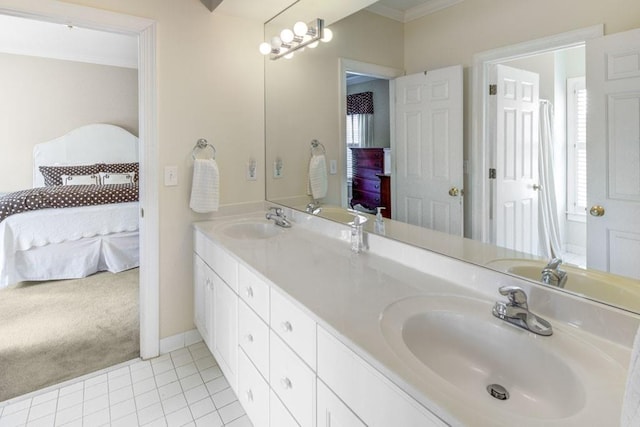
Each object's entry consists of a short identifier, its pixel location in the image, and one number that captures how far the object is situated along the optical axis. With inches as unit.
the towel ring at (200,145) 90.7
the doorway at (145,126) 73.7
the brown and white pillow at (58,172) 187.8
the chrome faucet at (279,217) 89.6
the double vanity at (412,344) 29.5
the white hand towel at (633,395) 16.6
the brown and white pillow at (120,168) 199.6
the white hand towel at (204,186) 89.0
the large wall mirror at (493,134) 37.3
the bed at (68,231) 132.8
